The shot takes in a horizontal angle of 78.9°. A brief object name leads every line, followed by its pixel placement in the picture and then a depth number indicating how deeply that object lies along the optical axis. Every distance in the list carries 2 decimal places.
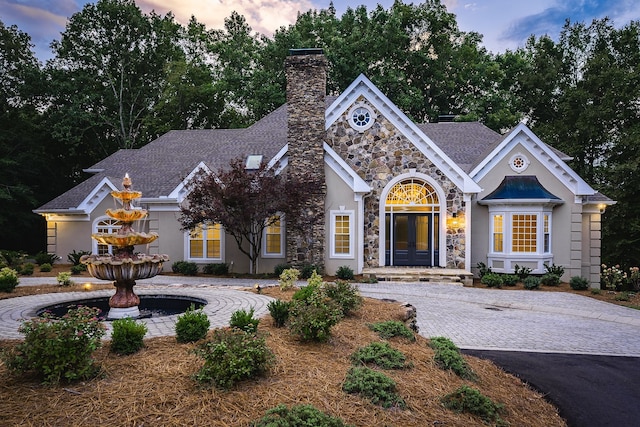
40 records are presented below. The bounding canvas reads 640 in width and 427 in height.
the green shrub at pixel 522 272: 16.23
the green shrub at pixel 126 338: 4.84
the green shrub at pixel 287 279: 9.99
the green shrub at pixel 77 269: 15.77
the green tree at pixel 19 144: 25.53
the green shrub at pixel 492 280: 15.26
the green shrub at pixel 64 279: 10.88
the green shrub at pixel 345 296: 7.45
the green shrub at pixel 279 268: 16.02
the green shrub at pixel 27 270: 15.69
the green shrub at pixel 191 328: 5.22
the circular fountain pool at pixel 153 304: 8.06
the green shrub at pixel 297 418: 3.33
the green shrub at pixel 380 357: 5.03
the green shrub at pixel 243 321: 5.41
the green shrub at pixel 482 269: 16.78
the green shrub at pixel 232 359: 4.04
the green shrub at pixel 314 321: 5.41
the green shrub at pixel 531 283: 14.90
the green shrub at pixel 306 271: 15.59
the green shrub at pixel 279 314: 6.33
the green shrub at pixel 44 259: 18.88
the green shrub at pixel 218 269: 16.78
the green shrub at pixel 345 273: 15.59
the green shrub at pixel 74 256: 18.22
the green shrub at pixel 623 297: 13.20
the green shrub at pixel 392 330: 6.39
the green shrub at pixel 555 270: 16.23
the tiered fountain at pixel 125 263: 7.20
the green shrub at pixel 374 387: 4.10
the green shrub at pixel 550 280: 15.61
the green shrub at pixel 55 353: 3.95
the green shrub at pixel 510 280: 15.45
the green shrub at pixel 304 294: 7.04
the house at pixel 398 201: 16.42
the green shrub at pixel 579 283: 15.02
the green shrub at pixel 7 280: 9.80
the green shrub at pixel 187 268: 16.67
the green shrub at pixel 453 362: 5.27
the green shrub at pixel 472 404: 4.14
